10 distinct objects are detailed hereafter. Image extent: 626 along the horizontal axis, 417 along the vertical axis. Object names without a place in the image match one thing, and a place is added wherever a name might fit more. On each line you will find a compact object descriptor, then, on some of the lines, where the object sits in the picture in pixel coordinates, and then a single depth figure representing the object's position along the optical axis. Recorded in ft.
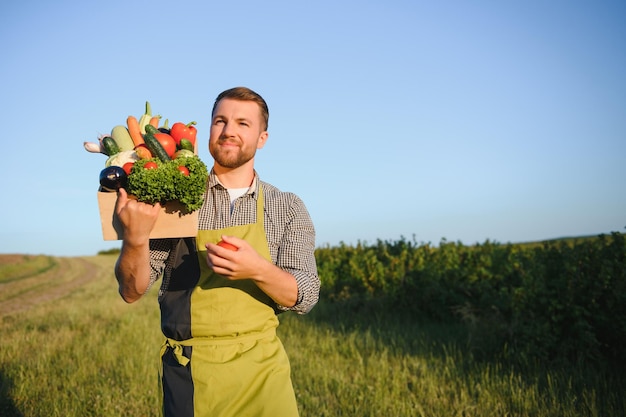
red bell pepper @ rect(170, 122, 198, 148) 8.50
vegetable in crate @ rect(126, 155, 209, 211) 7.15
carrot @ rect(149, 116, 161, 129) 8.99
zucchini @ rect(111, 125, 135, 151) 8.49
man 7.48
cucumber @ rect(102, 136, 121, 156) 8.36
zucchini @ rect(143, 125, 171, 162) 7.79
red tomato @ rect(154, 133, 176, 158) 8.14
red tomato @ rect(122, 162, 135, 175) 7.75
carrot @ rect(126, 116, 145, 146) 8.53
